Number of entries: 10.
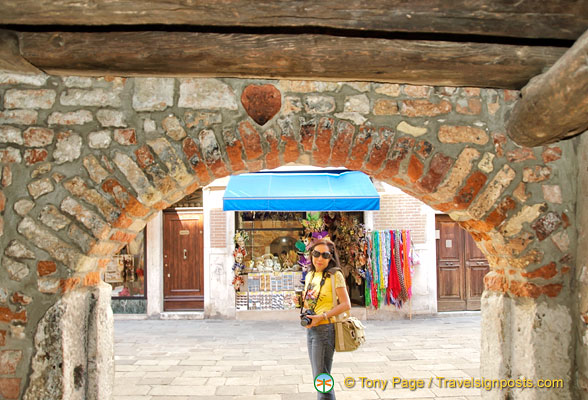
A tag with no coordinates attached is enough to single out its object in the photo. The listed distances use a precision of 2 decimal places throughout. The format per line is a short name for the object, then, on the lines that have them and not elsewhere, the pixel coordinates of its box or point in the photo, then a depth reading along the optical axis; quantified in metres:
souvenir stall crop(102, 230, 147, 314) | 8.67
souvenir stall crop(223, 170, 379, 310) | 7.43
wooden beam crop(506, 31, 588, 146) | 1.30
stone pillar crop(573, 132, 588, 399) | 2.54
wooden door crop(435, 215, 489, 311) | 8.65
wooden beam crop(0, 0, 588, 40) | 1.57
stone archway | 2.46
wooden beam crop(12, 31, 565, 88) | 1.75
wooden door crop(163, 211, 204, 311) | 8.70
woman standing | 3.21
